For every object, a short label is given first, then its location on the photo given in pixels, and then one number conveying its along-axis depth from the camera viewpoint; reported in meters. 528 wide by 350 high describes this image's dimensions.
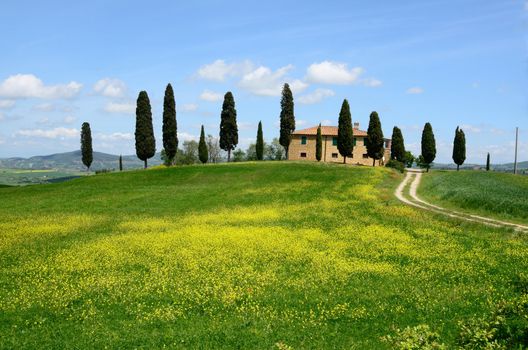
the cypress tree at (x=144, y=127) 85.00
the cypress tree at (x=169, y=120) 87.62
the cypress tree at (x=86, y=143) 102.75
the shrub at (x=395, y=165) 84.19
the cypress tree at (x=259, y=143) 104.00
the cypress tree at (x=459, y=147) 93.69
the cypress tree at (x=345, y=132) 87.88
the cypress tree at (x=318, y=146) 102.06
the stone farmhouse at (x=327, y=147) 109.64
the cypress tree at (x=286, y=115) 100.06
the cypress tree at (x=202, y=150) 101.74
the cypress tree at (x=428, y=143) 94.56
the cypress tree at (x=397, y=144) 97.88
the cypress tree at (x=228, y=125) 96.25
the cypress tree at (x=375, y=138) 89.69
